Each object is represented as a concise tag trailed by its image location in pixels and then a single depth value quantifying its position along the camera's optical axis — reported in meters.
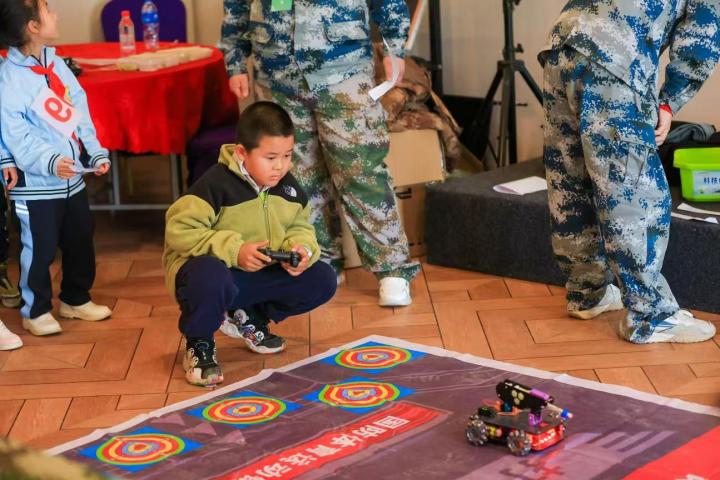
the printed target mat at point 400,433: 3.37
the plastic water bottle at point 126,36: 7.29
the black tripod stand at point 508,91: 6.73
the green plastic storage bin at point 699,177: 5.24
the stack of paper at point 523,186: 5.73
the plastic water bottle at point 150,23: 7.63
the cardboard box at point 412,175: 6.03
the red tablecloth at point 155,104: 6.08
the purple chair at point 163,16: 8.37
